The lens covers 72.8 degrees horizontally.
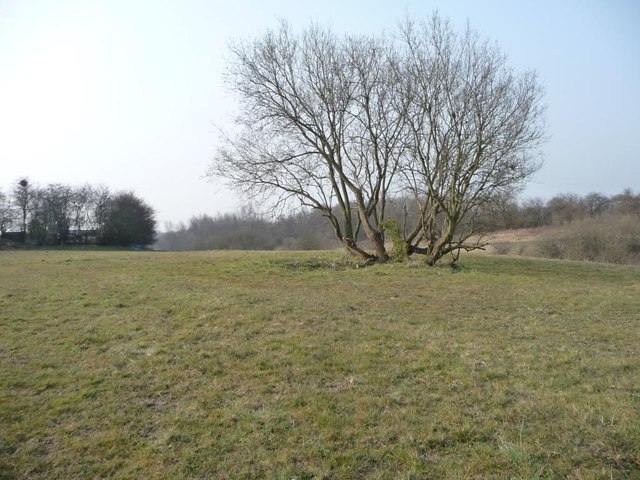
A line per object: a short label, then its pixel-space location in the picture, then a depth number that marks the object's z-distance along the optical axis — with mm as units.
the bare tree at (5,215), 42281
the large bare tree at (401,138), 14586
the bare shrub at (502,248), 30902
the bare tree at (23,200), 44031
